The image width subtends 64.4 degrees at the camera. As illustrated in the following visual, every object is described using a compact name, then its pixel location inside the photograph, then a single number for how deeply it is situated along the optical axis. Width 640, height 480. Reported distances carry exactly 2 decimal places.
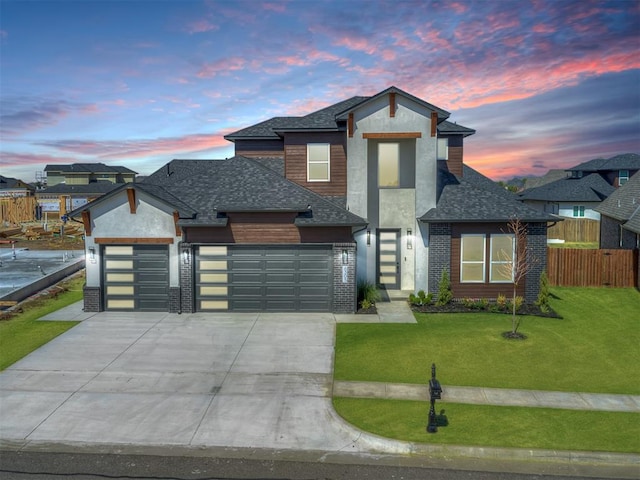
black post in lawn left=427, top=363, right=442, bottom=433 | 9.12
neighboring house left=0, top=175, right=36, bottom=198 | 86.00
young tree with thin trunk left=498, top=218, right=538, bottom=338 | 18.53
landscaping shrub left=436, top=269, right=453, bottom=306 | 19.05
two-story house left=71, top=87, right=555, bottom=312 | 18.36
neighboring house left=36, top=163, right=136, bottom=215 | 79.38
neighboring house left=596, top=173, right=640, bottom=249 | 24.40
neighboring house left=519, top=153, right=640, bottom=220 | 48.44
